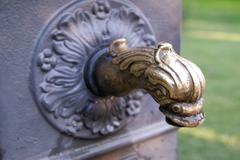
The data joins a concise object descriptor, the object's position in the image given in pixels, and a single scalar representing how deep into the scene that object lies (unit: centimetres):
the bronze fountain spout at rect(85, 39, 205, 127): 50
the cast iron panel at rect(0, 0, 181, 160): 53
